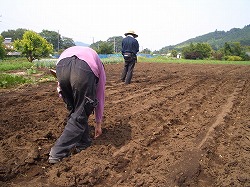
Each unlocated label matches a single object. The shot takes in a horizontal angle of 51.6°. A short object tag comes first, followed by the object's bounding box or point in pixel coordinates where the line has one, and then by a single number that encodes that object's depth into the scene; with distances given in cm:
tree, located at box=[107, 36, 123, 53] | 11614
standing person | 919
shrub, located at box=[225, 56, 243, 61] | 5850
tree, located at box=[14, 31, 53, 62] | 2645
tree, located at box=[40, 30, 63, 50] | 7979
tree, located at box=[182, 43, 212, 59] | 6231
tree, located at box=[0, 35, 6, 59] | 3295
